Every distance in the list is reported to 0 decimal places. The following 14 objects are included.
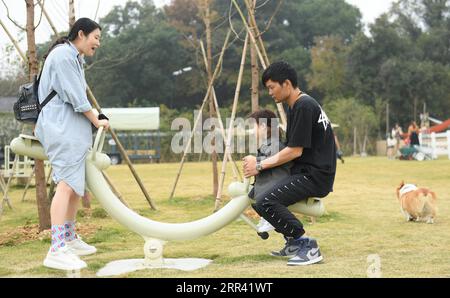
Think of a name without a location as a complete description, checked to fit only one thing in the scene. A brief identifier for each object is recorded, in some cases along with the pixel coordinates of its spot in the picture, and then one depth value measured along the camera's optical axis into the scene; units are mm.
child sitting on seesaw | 4027
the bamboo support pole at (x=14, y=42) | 6230
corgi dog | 6051
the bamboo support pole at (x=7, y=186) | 7435
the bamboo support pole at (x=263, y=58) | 6492
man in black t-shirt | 3865
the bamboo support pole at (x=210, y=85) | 8504
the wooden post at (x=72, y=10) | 7297
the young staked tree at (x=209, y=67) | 8812
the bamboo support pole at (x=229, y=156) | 7559
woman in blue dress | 3850
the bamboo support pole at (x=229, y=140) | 7289
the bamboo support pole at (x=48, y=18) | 6164
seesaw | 4051
